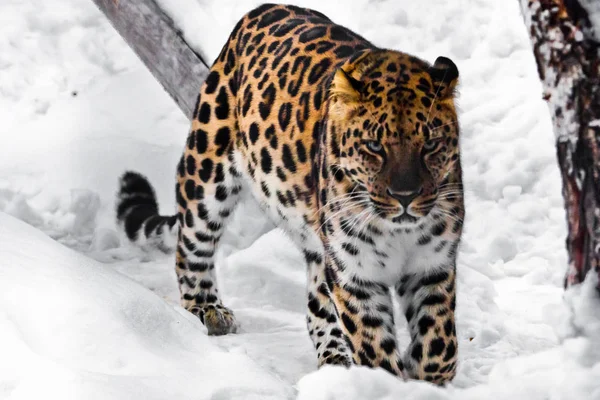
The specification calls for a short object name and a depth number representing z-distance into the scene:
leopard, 8.21
